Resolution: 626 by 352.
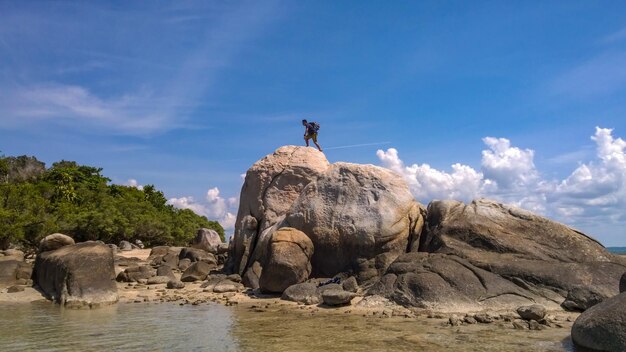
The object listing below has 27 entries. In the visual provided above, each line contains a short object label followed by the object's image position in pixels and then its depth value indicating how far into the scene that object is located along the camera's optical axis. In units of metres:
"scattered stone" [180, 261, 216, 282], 20.52
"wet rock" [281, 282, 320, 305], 14.92
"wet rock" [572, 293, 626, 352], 8.40
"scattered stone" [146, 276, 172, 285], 19.59
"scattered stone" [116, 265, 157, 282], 20.11
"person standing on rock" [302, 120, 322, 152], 22.66
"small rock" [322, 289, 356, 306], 14.15
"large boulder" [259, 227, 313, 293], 16.42
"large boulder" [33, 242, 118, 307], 15.24
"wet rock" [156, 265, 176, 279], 21.11
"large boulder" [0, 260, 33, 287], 18.08
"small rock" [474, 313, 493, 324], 11.67
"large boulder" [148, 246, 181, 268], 25.97
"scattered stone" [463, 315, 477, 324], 11.66
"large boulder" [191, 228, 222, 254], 36.31
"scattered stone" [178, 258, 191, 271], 25.37
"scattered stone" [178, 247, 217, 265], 27.27
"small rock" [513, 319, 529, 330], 10.98
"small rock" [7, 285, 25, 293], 17.00
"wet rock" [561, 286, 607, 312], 12.70
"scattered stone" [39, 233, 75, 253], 18.62
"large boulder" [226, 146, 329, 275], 20.75
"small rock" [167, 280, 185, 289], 18.62
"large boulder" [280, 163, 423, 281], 17.09
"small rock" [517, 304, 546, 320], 11.49
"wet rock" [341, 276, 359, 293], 15.51
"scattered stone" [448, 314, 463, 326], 11.45
